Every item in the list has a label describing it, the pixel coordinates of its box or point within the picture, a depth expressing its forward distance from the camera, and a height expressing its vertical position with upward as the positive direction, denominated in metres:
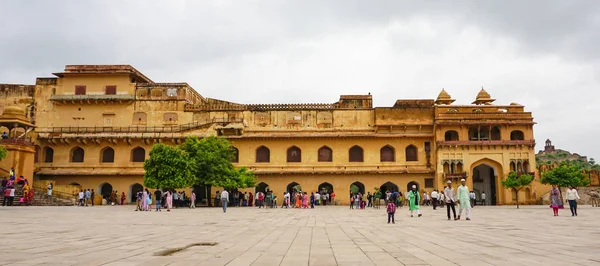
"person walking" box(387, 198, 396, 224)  13.04 -0.50
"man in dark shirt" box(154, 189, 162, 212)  22.33 -0.39
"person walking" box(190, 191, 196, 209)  25.68 -0.56
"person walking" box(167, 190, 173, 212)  23.10 -0.37
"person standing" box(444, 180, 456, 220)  14.66 -0.21
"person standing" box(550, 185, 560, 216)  16.58 -0.31
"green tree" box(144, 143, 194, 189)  25.88 +1.19
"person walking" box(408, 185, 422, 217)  16.45 -0.33
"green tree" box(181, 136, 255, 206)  27.36 +1.48
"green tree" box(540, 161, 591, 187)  26.02 +0.79
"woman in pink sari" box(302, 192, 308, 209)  26.62 -0.59
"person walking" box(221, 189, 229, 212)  20.64 -0.33
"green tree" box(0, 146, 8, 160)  23.72 +1.91
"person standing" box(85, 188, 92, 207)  29.09 -0.33
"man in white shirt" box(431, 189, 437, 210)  23.15 -0.35
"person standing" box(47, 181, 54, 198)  27.82 +0.07
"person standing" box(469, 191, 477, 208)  28.90 -0.47
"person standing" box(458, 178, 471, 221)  14.52 -0.24
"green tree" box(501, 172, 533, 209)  28.06 +0.61
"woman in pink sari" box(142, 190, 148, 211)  22.25 -0.49
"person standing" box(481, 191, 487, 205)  33.00 -0.60
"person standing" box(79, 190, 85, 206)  28.51 -0.44
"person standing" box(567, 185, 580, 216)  16.23 -0.27
